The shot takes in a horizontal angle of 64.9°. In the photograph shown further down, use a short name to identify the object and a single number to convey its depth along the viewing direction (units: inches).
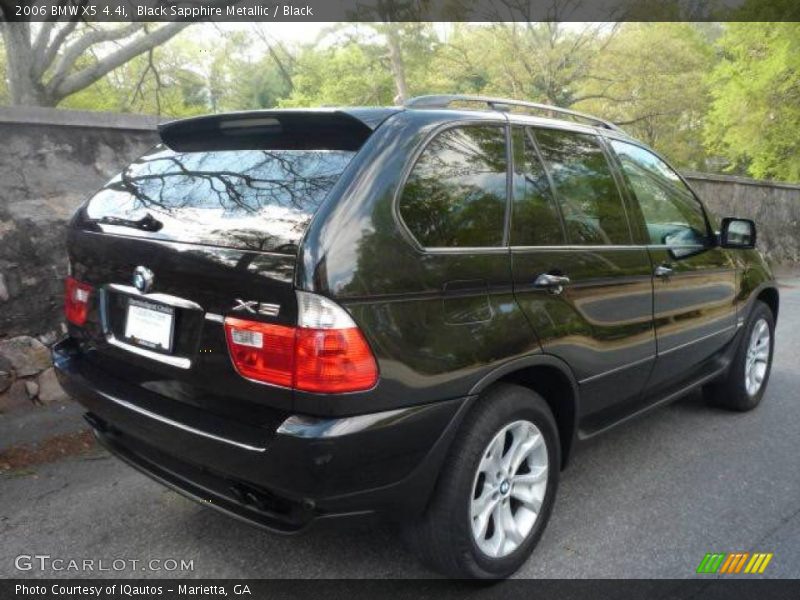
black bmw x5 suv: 77.0
